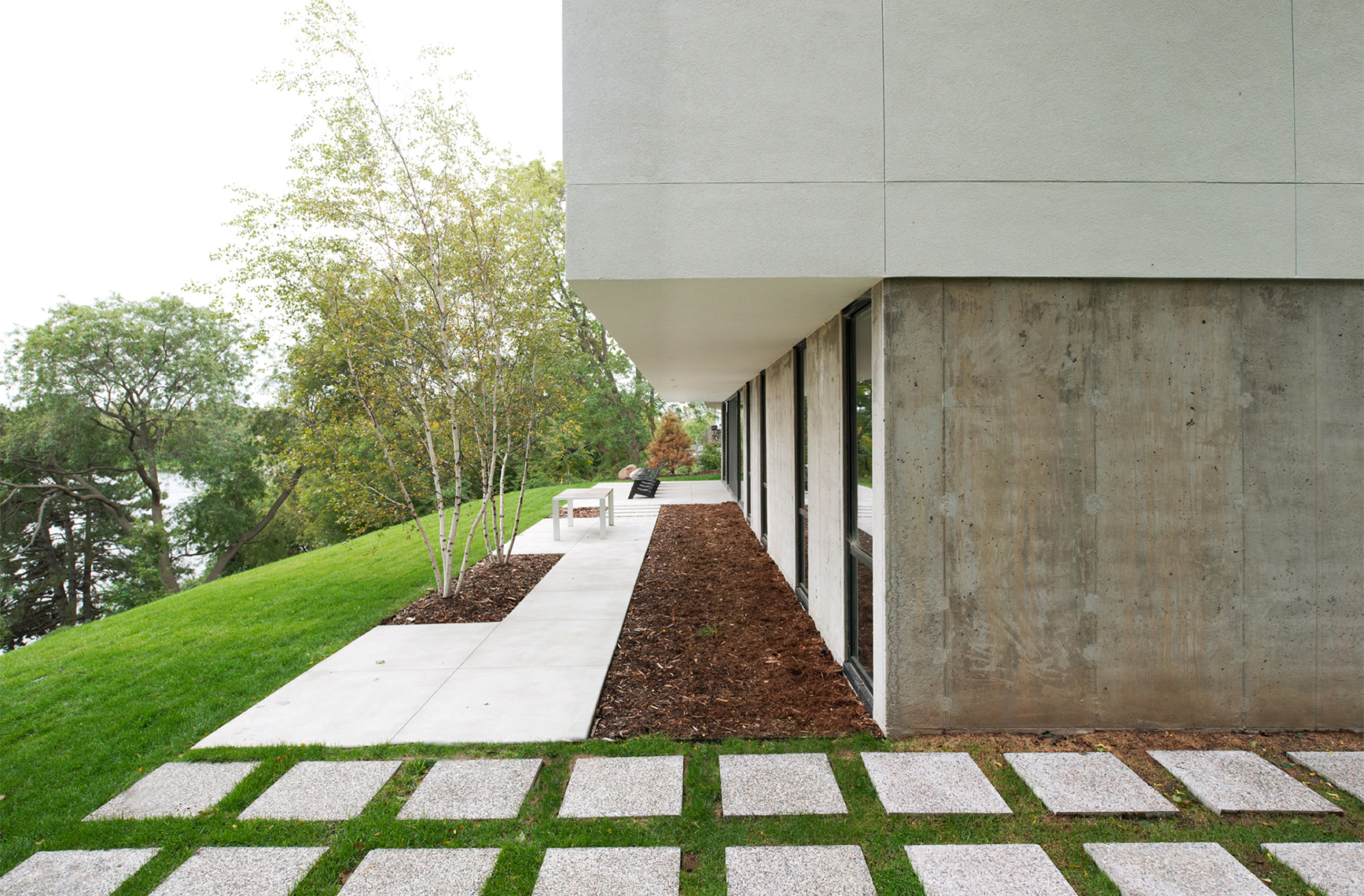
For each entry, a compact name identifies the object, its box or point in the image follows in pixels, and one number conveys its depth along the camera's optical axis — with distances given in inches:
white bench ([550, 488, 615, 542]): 386.6
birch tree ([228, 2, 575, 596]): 218.7
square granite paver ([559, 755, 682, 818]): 109.3
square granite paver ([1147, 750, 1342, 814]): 107.4
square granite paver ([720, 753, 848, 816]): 108.6
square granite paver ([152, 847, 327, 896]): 90.8
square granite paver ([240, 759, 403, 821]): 110.0
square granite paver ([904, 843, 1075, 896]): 89.0
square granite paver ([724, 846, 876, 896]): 89.6
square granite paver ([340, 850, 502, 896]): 90.2
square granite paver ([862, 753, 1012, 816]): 108.2
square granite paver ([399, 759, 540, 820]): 109.4
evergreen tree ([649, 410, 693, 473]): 884.6
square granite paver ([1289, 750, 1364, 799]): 113.1
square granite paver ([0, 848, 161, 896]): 92.0
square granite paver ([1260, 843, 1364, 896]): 89.0
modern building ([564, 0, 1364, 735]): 130.3
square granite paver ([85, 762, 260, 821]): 112.2
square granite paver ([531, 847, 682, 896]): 89.9
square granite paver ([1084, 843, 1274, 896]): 88.3
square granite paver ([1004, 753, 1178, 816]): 106.7
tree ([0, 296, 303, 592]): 662.5
